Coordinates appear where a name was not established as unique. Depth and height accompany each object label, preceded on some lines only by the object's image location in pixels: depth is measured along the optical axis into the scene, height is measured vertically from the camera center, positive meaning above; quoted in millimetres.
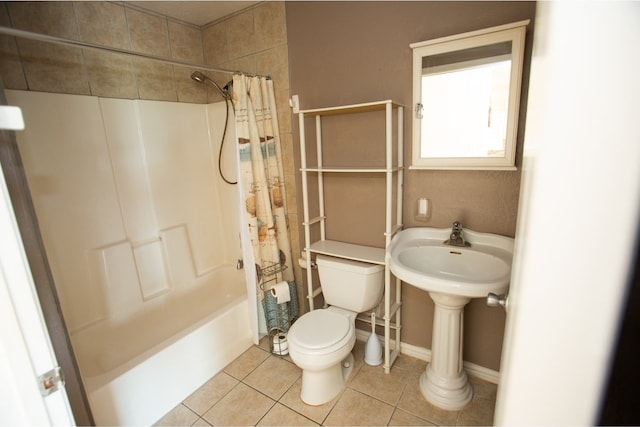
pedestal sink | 1470 -662
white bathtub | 1446 -1196
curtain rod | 1136 +554
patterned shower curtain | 1938 -251
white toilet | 1571 -1029
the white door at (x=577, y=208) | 262 -71
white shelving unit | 1637 -417
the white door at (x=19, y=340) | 534 -336
